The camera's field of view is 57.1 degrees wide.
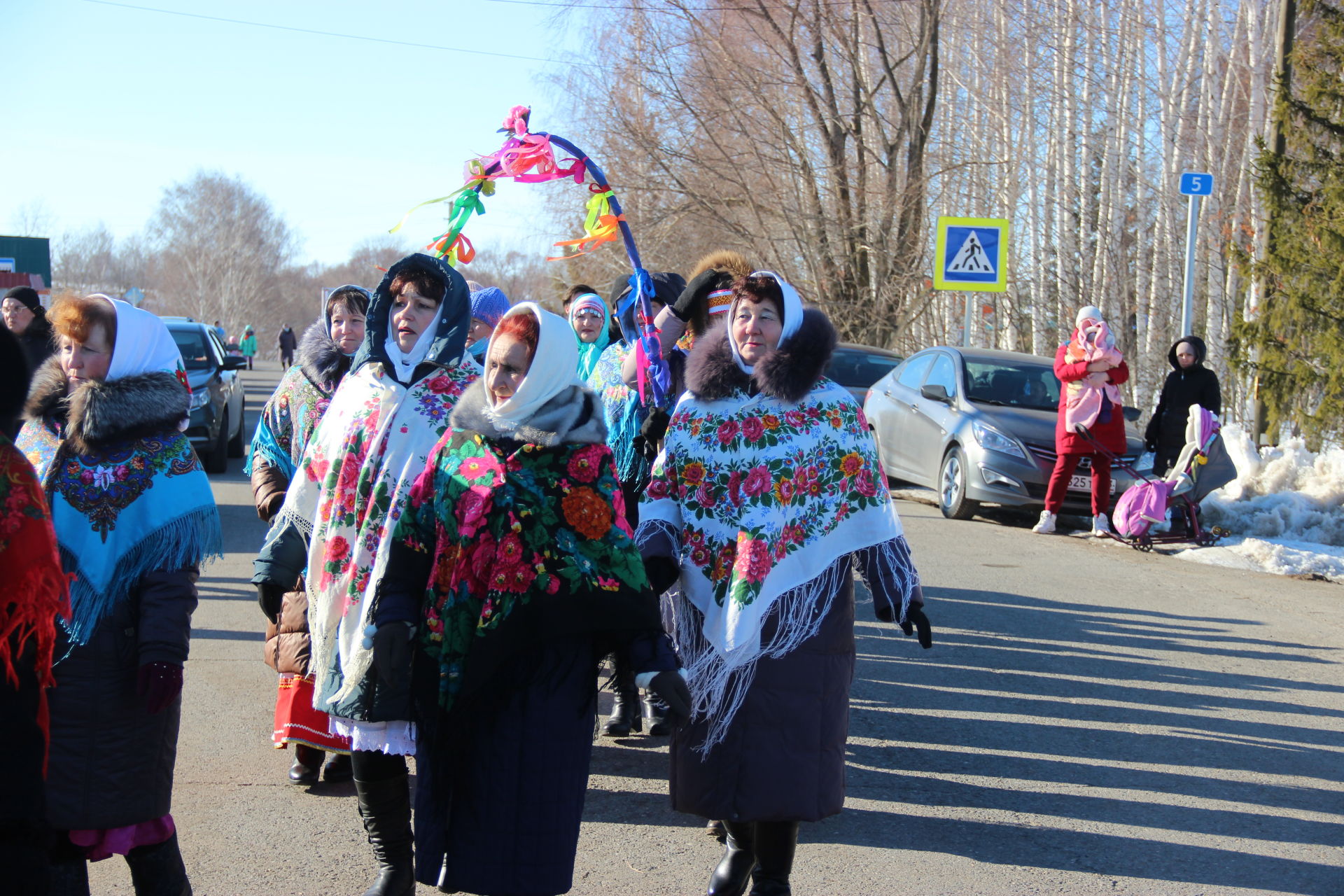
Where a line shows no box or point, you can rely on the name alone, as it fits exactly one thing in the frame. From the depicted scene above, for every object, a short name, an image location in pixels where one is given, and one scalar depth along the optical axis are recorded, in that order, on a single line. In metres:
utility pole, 12.95
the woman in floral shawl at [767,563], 3.63
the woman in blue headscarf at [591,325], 6.55
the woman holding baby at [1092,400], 10.80
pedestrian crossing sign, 15.01
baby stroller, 10.37
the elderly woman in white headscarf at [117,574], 3.26
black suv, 13.98
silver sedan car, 11.61
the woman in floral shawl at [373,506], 3.45
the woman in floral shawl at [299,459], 4.63
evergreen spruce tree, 12.52
